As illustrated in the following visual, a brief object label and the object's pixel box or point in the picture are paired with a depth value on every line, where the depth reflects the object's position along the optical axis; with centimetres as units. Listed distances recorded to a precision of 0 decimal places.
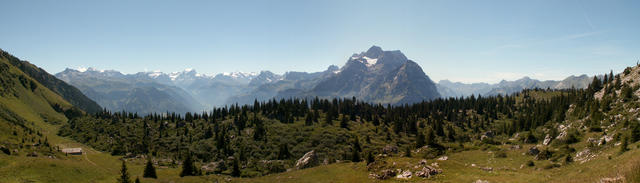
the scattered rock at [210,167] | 10924
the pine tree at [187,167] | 10206
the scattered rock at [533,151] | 7054
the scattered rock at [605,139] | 5978
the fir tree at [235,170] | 10532
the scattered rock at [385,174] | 5842
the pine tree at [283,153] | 13038
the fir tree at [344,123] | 18459
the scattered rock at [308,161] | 10569
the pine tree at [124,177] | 7372
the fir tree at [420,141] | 11456
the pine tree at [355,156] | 9524
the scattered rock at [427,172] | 5406
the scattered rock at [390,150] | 11601
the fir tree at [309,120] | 18412
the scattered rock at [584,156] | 5295
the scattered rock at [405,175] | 5580
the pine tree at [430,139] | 10699
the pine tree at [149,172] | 9956
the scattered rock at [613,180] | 2359
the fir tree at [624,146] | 4675
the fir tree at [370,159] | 7311
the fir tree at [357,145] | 13550
